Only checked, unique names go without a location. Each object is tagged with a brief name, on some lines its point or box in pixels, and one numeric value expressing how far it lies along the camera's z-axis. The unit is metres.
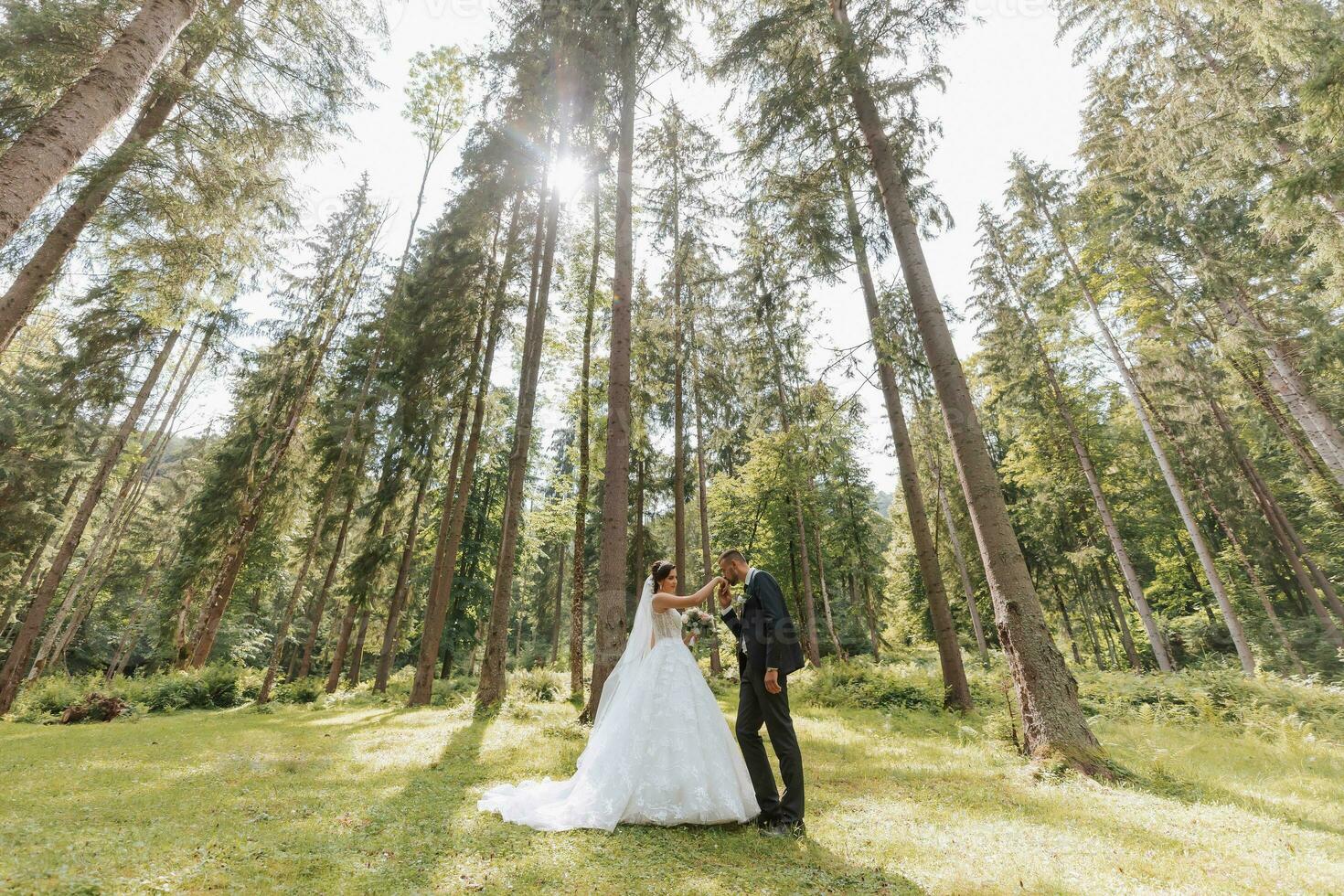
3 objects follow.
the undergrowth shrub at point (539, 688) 14.32
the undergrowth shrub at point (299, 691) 15.69
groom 4.20
